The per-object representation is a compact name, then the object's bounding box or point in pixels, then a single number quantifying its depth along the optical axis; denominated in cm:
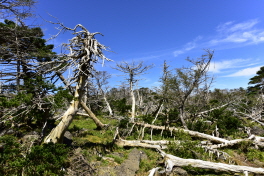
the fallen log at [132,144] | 833
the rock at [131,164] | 547
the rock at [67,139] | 775
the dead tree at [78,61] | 540
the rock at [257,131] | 1169
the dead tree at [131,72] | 1481
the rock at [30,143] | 535
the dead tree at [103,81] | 2288
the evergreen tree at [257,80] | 3259
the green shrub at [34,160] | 376
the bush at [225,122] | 1146
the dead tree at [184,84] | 1186
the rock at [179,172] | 538
